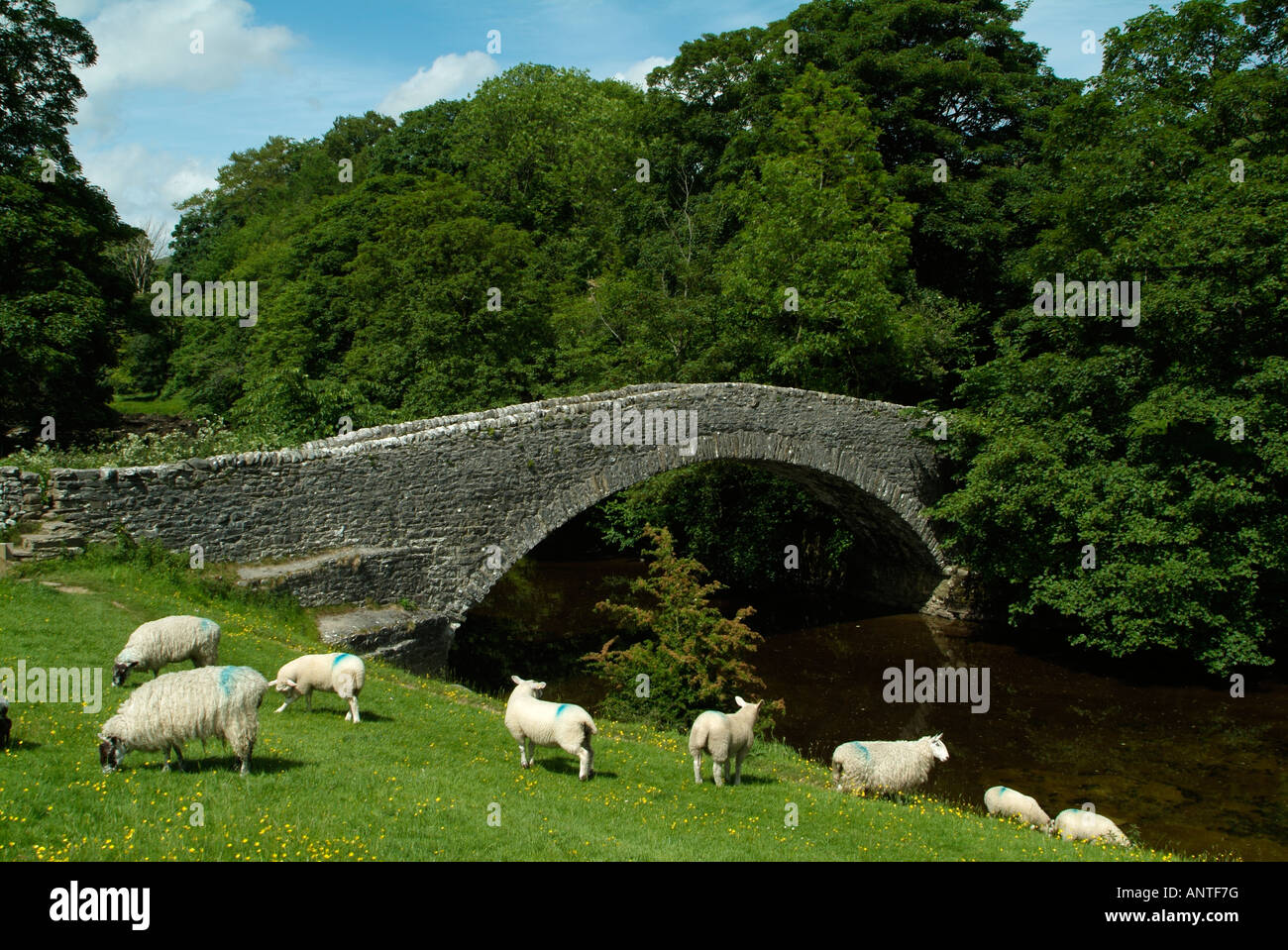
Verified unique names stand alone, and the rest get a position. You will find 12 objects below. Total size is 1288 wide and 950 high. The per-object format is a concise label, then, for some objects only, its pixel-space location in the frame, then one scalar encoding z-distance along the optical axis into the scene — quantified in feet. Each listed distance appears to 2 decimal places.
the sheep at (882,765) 34.12
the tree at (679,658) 46.88
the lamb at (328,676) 32.55
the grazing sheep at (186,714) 23.56
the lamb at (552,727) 29.09
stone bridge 46.55
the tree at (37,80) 74.13
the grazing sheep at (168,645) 30.76
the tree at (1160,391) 54.60
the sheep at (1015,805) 36.81
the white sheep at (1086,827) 34.45
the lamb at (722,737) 30.66
